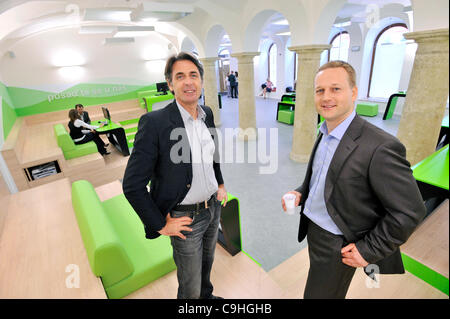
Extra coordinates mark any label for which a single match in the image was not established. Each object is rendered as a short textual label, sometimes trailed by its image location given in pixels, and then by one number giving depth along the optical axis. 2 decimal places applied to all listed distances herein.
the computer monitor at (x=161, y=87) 8.68
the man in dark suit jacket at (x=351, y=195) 0.91
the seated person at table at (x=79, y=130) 5.37
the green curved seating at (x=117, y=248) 1.66
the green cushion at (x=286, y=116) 8.17
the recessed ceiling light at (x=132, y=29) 6.38
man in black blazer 1.21
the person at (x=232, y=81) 14.63
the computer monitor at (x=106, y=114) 6.25
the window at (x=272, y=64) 14.25
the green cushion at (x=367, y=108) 8.09
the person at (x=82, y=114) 5.58
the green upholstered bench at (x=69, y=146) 5.00
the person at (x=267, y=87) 13.99
